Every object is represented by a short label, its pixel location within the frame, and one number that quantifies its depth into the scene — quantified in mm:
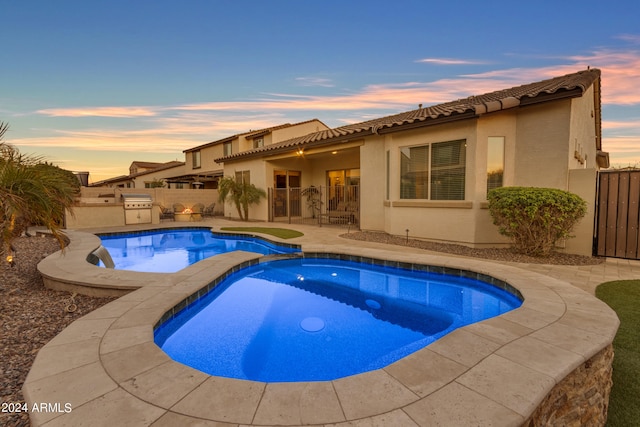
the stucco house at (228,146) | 21575
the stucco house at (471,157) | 7391
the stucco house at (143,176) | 33000
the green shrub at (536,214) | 6512
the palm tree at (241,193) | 15781
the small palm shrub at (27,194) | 3439
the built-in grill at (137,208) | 14034
